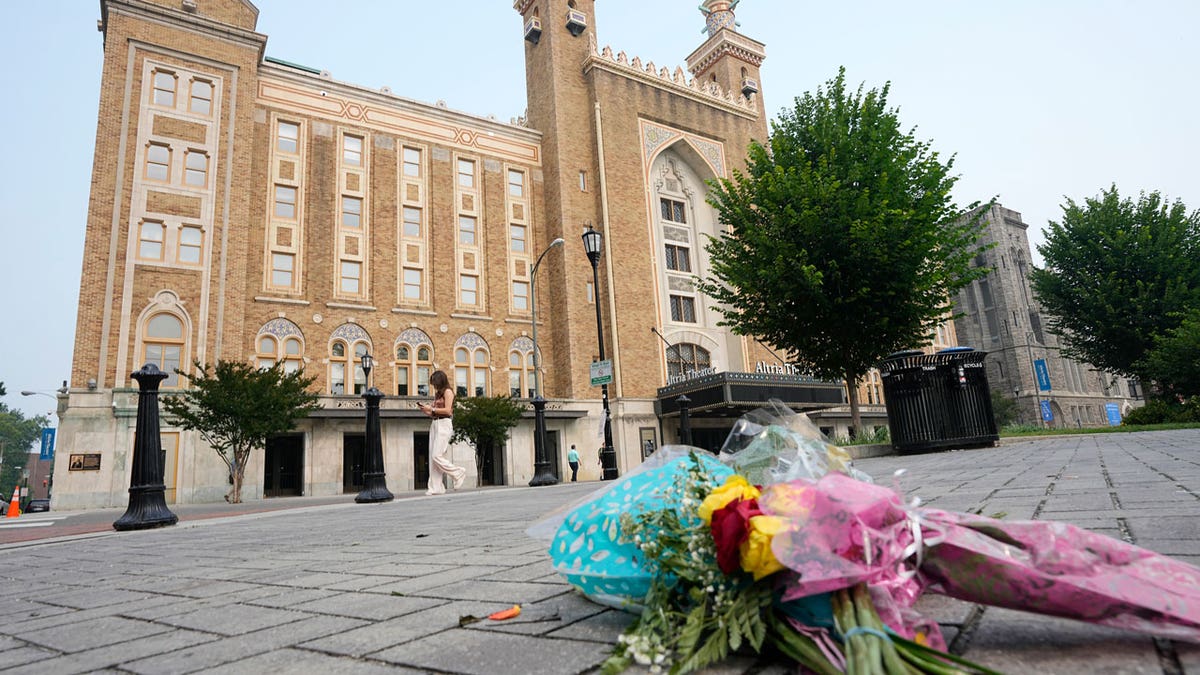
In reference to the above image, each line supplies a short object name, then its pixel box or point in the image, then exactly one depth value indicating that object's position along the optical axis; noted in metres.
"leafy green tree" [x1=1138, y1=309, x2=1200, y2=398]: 18.59
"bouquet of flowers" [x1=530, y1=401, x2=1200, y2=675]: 1.27
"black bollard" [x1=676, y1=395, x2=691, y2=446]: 16.12
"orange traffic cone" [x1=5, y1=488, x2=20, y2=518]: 19.77
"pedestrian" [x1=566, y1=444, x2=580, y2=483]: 25.64
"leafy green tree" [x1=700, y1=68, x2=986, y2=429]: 14.77
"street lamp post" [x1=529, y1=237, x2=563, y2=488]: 16.97
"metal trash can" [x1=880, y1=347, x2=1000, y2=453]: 14.45
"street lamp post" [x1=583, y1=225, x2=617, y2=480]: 16.12
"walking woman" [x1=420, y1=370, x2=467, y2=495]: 10.59
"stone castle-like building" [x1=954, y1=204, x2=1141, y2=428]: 58.25
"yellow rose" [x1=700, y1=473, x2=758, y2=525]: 1.51
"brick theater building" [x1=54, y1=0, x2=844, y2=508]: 21.92
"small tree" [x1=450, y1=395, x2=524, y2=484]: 23.73
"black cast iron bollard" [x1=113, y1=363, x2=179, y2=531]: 8.65
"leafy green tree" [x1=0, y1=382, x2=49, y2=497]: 76.81
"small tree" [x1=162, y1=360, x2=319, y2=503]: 19.08
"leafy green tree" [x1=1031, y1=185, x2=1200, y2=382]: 23.03
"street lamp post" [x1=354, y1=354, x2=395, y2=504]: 11.78
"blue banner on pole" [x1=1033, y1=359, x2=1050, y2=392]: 56.72
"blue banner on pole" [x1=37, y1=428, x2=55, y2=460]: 31.81
